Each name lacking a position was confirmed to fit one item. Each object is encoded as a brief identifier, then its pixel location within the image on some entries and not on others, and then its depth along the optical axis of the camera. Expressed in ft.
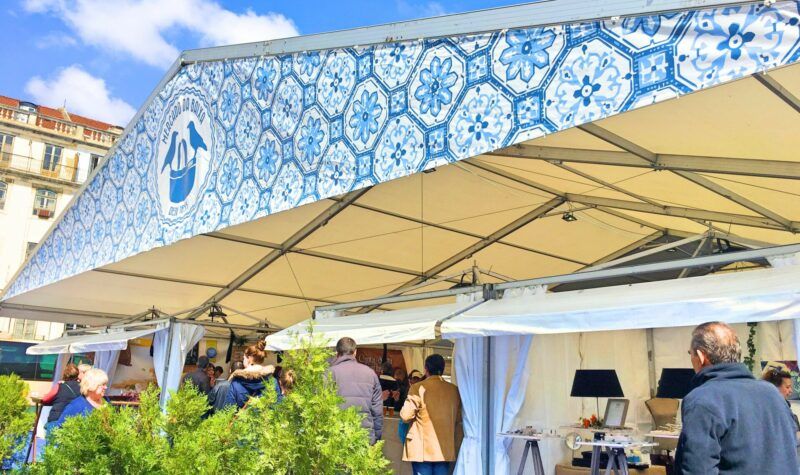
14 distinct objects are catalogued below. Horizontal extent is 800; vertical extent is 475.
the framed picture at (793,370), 20.94
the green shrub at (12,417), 12.06
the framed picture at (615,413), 16.83
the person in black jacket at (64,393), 17.37
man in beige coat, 16.10
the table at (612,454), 14.71
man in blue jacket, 6.10
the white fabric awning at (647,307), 10.10
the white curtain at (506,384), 15.44
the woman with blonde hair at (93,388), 11.75
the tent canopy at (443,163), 8.81
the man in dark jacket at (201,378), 18.68
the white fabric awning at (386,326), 15.48
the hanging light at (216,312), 27.55
